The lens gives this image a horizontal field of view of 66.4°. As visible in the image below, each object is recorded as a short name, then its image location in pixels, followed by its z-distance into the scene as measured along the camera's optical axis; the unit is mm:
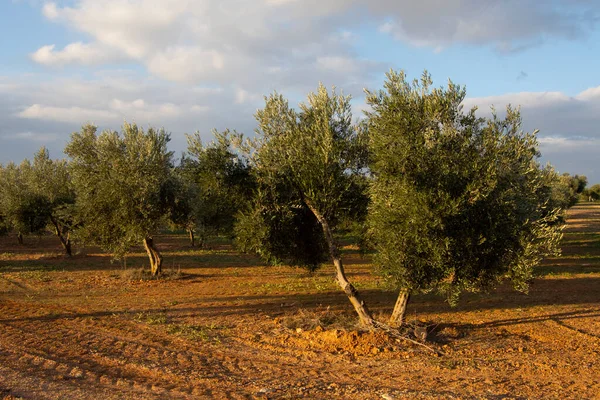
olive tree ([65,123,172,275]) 21859
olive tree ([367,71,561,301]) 11672
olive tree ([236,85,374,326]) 13383
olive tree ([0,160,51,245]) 35469
